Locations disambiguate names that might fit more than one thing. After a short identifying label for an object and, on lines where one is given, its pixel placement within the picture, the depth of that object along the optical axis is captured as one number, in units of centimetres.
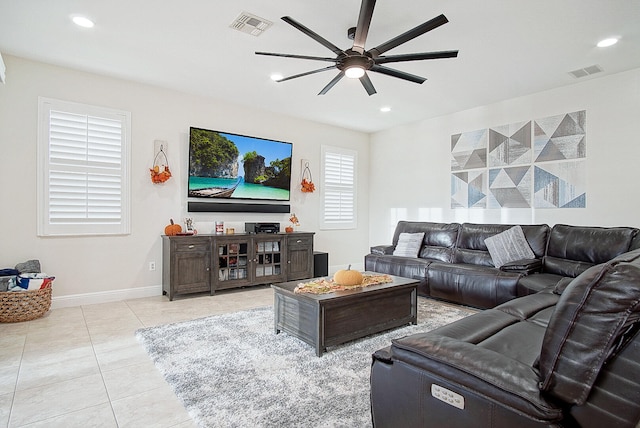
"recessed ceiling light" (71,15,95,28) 304
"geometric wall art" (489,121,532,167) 486
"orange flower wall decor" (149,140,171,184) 462
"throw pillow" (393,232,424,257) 521
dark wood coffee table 274
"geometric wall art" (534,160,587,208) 438
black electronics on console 523
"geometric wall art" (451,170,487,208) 534
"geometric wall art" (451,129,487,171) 535
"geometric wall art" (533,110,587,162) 438
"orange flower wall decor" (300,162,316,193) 609
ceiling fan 243
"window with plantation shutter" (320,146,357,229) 655
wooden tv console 450
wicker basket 346
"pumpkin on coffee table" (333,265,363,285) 312
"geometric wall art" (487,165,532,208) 485
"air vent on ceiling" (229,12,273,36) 302
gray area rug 193
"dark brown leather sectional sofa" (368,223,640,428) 98
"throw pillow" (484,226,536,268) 415
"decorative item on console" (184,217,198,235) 484
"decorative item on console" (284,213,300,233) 570
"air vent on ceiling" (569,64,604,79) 393
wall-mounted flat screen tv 500
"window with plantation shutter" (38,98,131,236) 400
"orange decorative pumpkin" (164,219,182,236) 461
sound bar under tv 502
